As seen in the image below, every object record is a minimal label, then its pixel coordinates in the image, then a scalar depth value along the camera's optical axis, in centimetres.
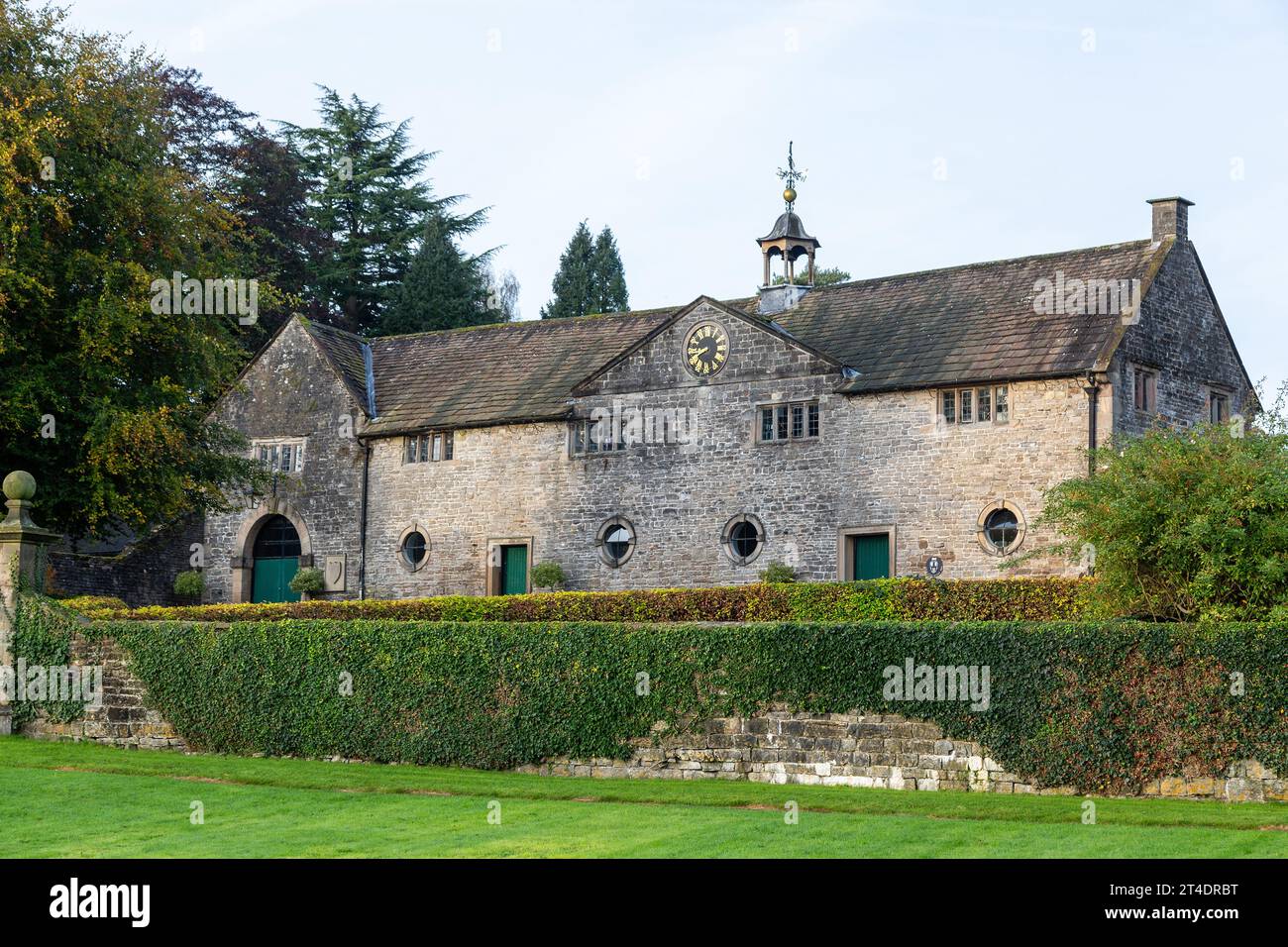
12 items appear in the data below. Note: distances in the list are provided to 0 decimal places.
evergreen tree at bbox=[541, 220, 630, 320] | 6469
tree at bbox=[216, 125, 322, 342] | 5766
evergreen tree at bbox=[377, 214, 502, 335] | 5891
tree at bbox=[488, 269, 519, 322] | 8237
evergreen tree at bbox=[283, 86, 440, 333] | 6059
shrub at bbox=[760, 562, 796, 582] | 3409
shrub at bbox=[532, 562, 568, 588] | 3703
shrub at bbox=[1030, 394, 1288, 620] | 2111
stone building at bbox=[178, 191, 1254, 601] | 3347
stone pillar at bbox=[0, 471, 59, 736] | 2611
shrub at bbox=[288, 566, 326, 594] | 3994
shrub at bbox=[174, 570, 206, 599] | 4175
